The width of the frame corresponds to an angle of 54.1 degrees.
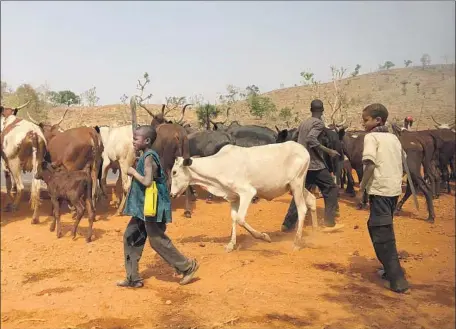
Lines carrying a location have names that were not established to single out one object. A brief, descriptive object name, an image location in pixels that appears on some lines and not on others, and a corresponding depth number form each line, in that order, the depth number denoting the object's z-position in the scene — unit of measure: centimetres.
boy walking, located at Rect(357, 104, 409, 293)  499
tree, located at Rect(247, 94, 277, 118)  2475
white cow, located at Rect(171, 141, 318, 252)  649
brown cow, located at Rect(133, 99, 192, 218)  975
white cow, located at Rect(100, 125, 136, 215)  948
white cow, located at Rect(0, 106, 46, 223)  728
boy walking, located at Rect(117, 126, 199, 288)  478
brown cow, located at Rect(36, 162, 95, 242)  722
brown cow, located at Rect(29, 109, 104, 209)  855
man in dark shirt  733
